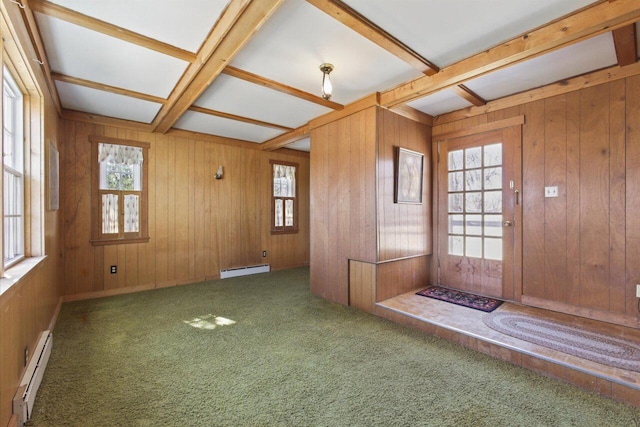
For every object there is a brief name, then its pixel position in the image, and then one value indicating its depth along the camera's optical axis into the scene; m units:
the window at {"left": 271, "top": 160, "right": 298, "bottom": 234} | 5.75
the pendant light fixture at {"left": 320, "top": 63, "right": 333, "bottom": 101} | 2.50
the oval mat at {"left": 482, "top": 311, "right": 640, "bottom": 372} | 2.02
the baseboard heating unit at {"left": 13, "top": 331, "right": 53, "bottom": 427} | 1.56
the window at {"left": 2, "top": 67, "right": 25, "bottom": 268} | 2.03
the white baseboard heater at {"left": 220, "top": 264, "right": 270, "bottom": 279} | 5.05
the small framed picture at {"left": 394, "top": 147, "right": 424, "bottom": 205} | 3.45
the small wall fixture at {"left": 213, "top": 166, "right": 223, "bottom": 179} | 4.94
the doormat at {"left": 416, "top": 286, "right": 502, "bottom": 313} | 3.09
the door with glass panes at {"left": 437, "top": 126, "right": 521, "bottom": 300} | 3.30
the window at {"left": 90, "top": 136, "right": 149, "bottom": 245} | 3.97
